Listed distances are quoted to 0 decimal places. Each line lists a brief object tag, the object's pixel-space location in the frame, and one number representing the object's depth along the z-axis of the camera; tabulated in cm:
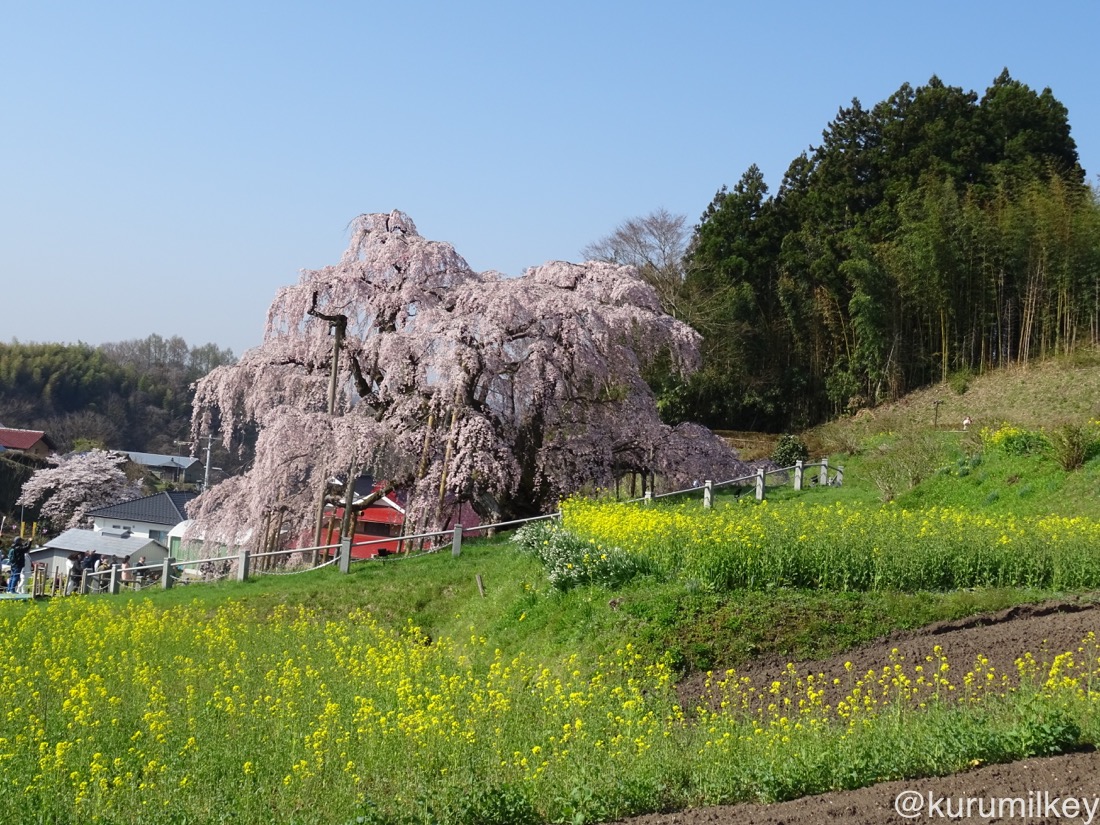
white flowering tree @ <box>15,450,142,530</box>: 5297
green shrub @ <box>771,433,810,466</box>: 2621
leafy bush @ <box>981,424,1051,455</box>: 1880
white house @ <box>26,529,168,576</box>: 4059
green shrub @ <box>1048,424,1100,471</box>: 1750
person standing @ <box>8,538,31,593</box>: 2641
